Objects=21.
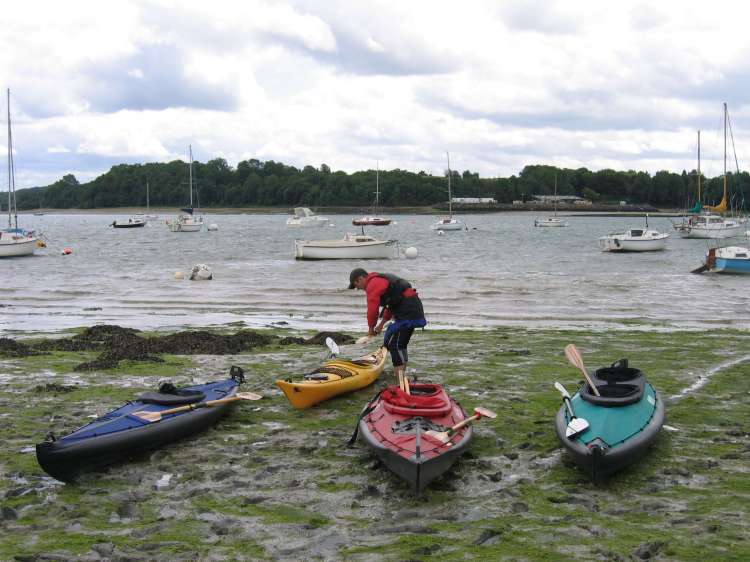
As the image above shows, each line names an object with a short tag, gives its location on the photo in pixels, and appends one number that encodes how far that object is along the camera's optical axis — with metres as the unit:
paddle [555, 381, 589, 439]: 8.27
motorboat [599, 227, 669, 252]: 56.75
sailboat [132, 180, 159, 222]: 147.20
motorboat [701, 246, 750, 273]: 36.00
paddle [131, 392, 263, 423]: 9.12
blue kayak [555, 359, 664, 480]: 7.94
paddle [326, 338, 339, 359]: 12.47
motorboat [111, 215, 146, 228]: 122.75
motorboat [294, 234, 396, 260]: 49.00
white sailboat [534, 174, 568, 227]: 120.79
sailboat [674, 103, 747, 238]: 73.12
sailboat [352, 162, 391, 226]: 116.99
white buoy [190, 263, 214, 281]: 35.50
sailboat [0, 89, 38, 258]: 50.44
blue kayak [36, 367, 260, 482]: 8.14
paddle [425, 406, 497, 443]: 8.16
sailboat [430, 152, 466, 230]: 102.14
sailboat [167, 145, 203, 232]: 101.81
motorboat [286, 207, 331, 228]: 120.25
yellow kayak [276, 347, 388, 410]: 10.71
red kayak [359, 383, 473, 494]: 7.74
